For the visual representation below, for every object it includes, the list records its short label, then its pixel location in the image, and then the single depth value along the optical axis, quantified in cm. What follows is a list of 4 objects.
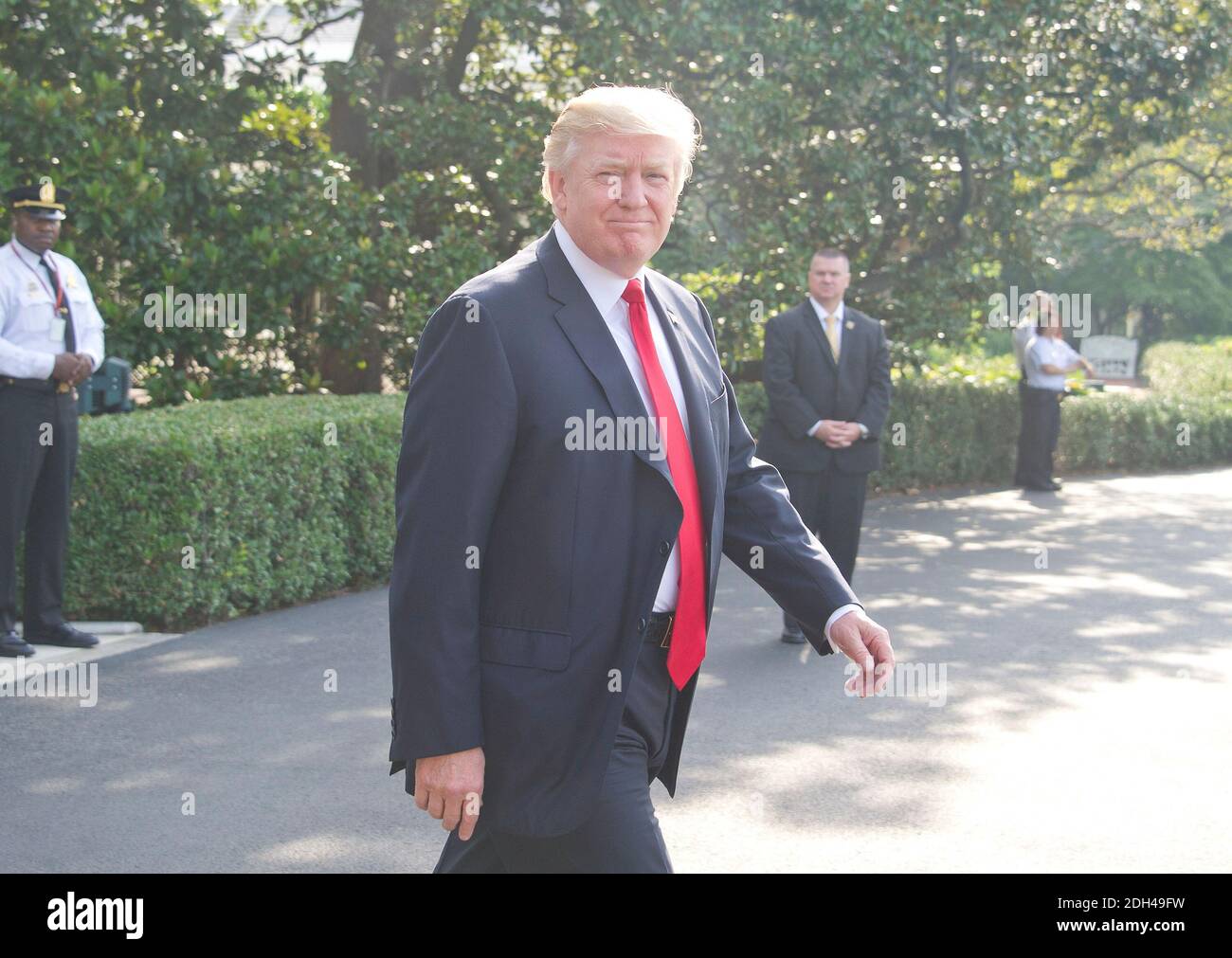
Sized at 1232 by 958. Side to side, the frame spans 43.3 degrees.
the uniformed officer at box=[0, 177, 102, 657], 794
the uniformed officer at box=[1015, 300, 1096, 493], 1753
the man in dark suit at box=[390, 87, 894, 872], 281
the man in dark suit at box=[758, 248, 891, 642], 899
